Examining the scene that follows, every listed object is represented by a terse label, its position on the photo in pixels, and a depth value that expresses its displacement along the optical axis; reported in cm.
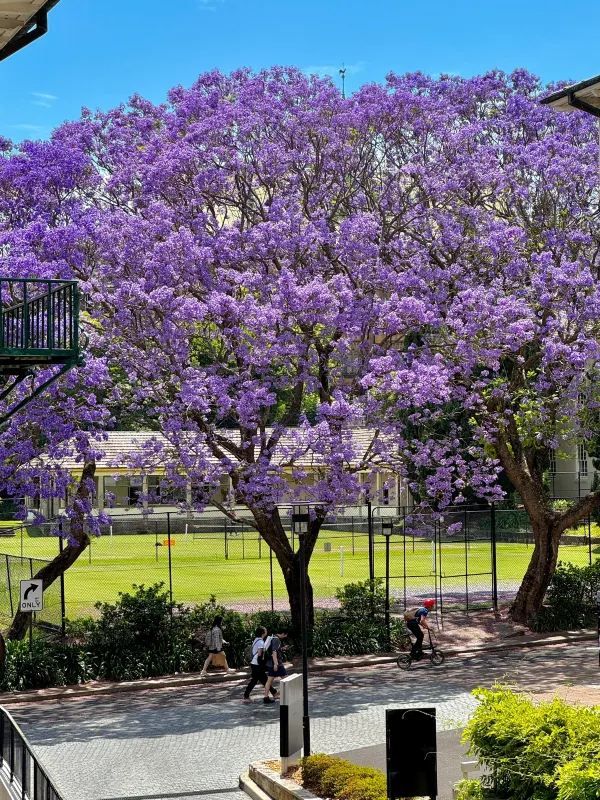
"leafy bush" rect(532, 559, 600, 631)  3341
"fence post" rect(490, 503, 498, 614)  3525
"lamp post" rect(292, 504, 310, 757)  1967
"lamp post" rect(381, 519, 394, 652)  3074
